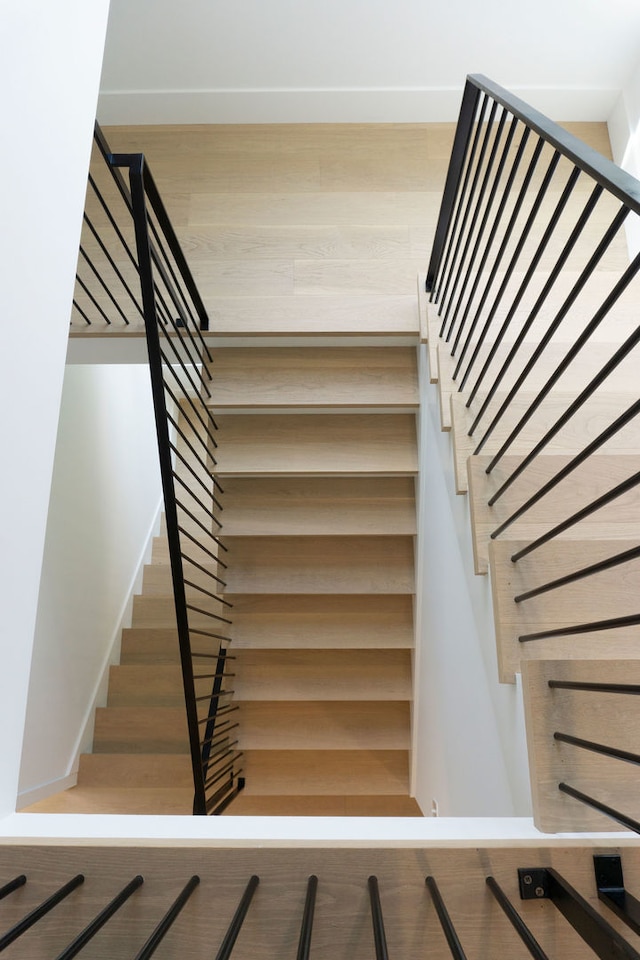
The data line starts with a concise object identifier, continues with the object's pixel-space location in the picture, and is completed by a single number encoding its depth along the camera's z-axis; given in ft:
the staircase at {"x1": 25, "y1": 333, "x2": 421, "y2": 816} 10.12
